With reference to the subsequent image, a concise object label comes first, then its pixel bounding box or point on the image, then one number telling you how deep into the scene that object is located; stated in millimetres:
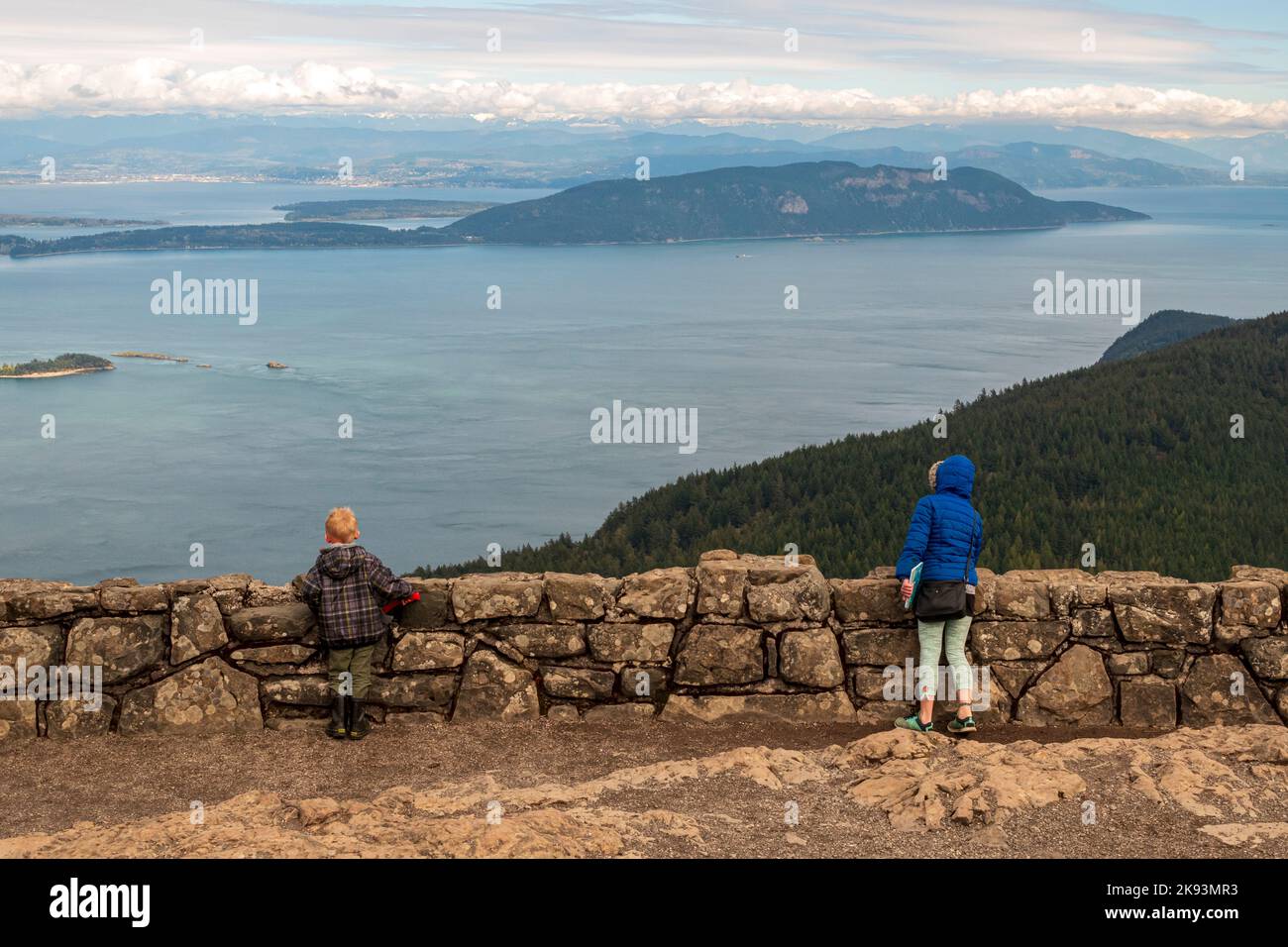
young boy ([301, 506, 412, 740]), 8539
